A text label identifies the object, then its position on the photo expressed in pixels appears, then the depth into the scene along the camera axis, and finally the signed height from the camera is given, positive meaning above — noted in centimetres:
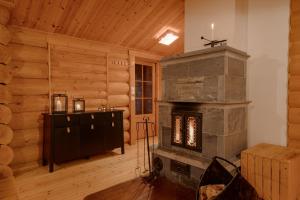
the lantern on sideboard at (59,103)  343 -12
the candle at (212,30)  295 +91
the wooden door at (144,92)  523 +9
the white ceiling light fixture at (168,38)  454 +124
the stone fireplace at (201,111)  240 -19
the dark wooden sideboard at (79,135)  320 -64
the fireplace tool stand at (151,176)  270 -104
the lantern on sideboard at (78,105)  372 -16
